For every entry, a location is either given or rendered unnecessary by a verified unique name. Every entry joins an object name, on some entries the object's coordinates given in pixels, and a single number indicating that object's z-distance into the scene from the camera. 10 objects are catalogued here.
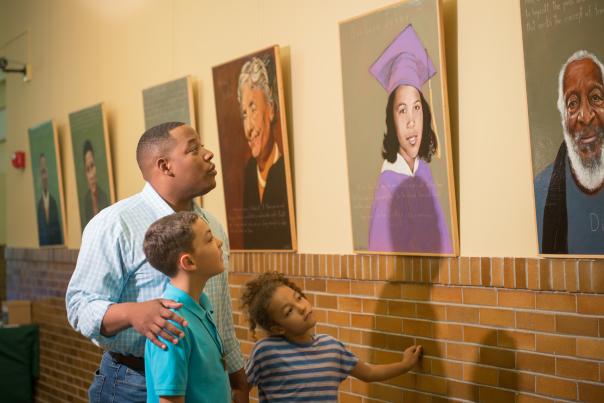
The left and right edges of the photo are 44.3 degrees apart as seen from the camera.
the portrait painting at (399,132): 3.40
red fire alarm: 8.17
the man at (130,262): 2.82
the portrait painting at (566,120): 2.82
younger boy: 3.27
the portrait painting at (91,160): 6.43
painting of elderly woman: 4.41
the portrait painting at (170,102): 5.29
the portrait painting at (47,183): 7.31
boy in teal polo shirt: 2.55
